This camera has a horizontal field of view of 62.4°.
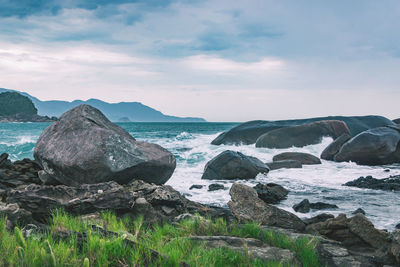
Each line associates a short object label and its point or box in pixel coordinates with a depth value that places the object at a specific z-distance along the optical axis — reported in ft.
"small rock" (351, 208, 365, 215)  27.76
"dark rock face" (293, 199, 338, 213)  29.01
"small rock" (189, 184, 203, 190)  39.98
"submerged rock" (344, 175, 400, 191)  38.99
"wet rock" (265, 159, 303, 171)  54.75
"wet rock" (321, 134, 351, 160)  68.49
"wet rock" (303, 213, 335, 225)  22.78
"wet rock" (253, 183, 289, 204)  32.75
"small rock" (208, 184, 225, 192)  38.50
